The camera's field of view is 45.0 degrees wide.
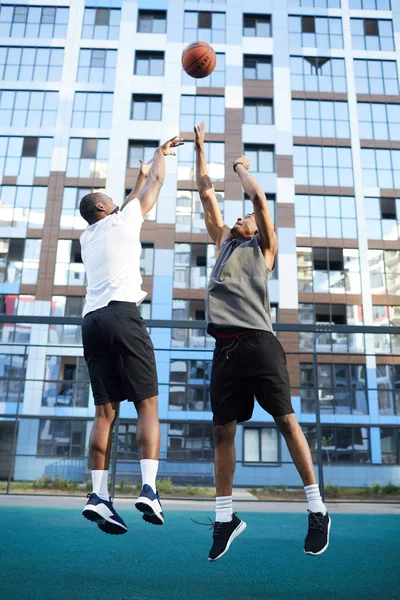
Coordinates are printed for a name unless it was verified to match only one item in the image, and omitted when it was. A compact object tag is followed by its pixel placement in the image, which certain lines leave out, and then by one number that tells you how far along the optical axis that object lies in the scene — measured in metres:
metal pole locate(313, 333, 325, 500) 5.02
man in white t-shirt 2.10
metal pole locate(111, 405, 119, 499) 4.78
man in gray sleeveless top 2.11
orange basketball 3.58
